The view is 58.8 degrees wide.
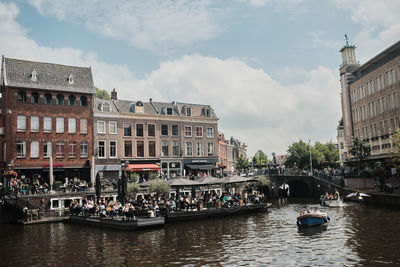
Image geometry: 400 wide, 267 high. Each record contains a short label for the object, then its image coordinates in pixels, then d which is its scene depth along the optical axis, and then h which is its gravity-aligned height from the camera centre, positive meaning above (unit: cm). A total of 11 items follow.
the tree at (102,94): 6731 +1559
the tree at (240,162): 9774 +231
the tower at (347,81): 5872 +1417
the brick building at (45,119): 4131 +725
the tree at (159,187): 3525 -128
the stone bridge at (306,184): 4412 -233
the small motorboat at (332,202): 3468 -348
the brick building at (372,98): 4538 +961
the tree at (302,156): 7731 +268
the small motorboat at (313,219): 2381 -346
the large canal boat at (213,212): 2886 -352
